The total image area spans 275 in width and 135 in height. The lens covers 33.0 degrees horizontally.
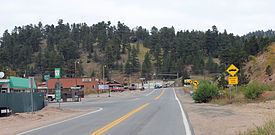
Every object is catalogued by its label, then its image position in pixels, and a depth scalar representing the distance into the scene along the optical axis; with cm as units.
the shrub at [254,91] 4231
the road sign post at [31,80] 3312
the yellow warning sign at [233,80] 3771
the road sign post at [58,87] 4119
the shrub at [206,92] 4797
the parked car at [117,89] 13469
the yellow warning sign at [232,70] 3925
